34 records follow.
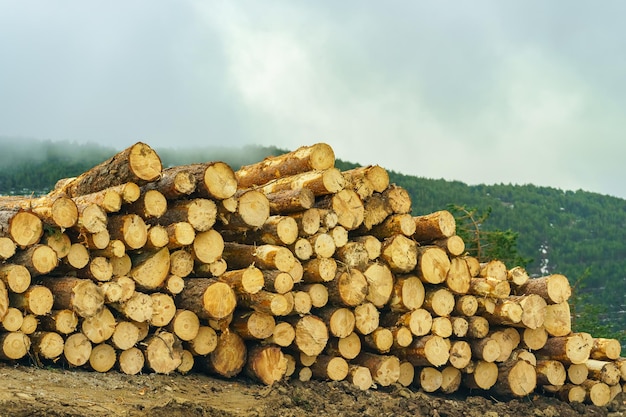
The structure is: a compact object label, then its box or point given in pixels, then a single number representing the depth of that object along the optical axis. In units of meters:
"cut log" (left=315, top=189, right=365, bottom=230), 8.52
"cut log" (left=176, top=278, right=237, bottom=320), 7.78
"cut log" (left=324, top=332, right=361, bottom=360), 8.55
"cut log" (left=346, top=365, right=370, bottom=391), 8.44
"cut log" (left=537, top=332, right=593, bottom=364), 9.06
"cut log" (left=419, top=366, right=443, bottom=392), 8.96
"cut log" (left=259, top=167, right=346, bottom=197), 8.49
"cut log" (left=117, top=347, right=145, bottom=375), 7.71
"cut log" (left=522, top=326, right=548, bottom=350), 9.12
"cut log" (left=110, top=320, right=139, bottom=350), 7.63
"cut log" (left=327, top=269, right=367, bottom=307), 8.29
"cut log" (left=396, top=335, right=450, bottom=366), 8.61
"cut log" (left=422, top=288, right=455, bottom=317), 8.73
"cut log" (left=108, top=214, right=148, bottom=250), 7.50
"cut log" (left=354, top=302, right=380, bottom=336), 8.52
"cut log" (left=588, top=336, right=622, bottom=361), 9.36
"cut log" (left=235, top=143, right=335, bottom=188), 9.02
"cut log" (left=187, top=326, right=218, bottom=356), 8.09
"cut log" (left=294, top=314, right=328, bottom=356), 8.22
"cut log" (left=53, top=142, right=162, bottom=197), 7.73
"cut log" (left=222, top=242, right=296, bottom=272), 7.97
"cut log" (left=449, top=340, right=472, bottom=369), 8.77
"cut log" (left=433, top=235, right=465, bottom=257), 8.93
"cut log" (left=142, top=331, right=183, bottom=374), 7.82
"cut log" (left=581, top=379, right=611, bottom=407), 9.12
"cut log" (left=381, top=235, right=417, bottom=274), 8.61
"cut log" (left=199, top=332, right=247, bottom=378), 8.21
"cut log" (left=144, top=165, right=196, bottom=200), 7.69
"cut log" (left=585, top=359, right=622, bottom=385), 9.19
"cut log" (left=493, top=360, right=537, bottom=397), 8.93
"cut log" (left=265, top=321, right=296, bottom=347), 8.22
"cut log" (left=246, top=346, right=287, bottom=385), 8.23
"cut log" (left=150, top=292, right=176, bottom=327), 7.76
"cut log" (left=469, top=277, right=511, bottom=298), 8.91
